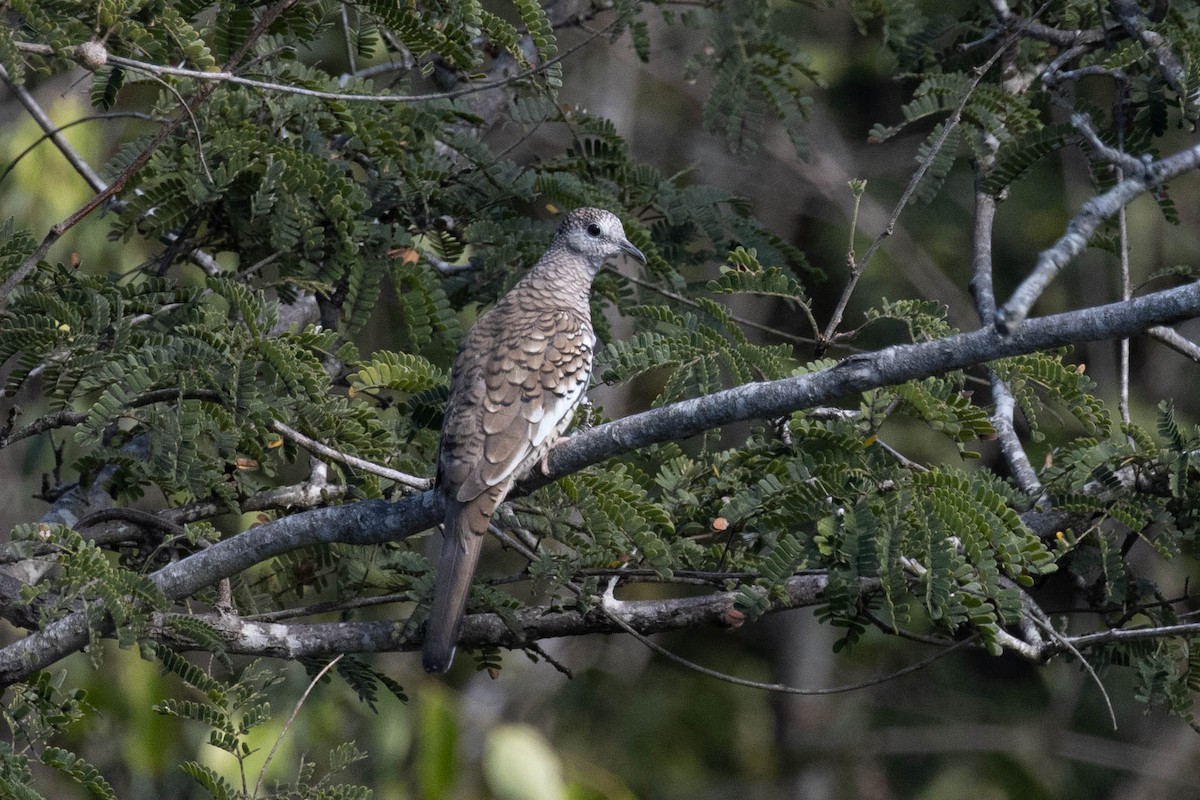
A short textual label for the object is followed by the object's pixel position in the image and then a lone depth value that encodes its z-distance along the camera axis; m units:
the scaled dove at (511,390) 6.78
